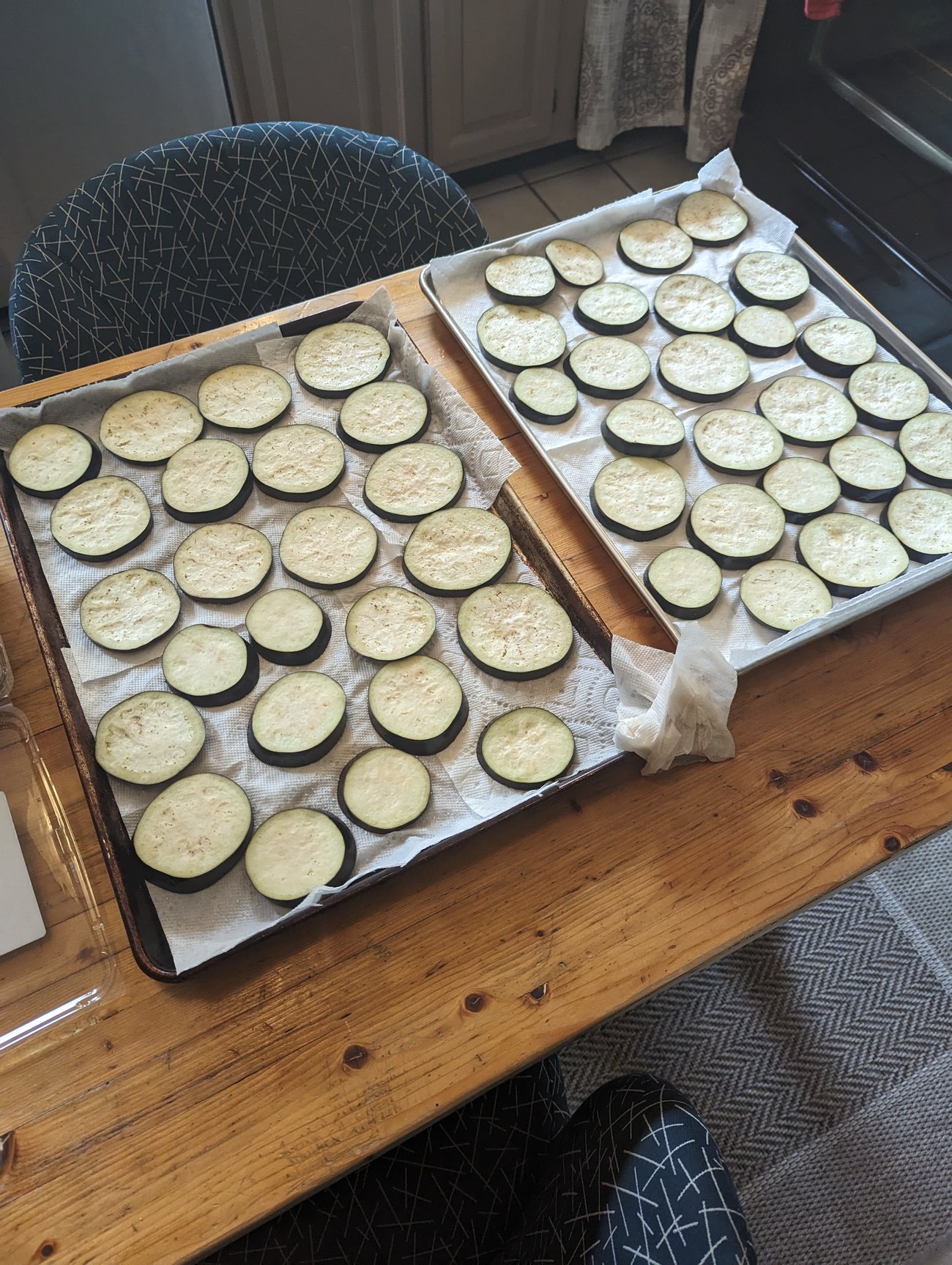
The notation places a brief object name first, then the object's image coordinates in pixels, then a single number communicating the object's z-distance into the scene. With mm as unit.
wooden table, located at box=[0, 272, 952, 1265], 1041
